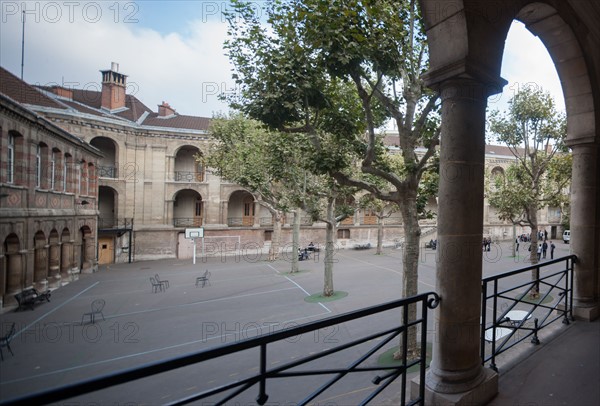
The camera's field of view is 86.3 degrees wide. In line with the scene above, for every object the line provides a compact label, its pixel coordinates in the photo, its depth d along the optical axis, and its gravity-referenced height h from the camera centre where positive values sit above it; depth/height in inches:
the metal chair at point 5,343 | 370.9 -177.4
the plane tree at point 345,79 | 253.0 +117.1
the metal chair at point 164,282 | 710.6 -180.7
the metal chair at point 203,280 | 719.7 -181.2
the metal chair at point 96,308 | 490.0 -187.4
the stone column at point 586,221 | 201.5 -7.3
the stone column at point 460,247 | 115.2 -14.3
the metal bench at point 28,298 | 555.4 -175.4
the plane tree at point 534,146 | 554.3 +113.1
